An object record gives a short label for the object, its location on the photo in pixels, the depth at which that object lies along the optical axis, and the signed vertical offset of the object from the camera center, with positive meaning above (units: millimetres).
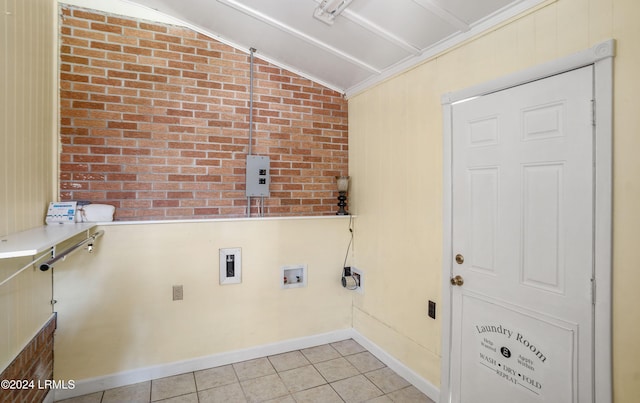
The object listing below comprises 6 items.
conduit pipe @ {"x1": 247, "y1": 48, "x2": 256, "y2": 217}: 2984 +792
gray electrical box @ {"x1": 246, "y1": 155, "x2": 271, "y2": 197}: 2934 +209
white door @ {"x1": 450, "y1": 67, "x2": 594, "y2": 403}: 1514 -238
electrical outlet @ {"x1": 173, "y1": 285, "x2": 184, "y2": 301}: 2645 -771
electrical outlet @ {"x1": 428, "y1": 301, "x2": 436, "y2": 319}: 2318 -797
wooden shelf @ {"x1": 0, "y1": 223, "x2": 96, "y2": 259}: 1235 -191
